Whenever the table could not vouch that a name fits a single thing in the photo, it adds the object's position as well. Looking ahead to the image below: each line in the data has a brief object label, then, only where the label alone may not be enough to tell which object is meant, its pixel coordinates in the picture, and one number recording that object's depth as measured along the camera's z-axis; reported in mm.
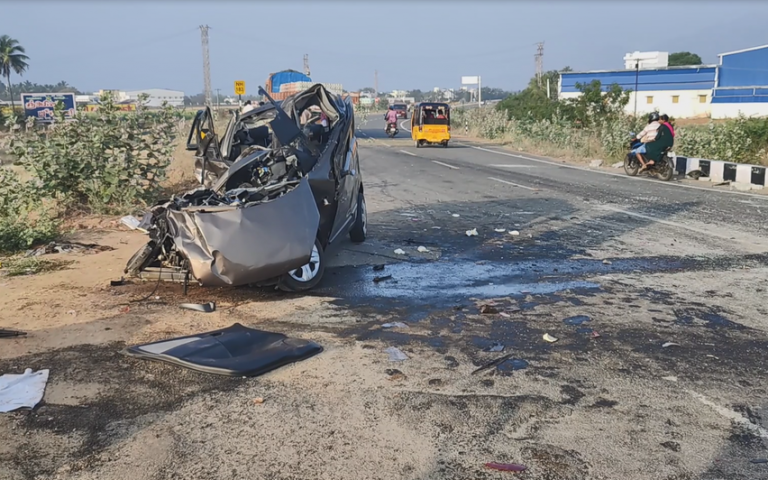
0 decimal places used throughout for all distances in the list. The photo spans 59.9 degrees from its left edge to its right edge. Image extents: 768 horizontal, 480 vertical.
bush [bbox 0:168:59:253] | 9016
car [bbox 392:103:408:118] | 57572
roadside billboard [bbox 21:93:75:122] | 44903
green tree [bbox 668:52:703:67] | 93625
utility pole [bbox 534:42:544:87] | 78500
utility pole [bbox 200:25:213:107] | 51362
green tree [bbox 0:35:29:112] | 79312
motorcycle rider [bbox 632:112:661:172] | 17250
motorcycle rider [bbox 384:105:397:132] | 43222
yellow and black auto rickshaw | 33156
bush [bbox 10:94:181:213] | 11516
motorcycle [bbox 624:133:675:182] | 17259
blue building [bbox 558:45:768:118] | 57125
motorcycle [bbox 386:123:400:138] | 43406
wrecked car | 6016
